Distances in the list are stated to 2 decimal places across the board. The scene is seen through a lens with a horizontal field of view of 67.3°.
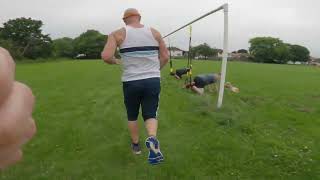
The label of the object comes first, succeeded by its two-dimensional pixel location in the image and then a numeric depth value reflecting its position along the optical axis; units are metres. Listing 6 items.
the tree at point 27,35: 49.75
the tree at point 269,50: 71.93
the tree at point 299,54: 77.30
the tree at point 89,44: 62.93
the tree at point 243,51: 83.38
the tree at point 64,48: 64.87
